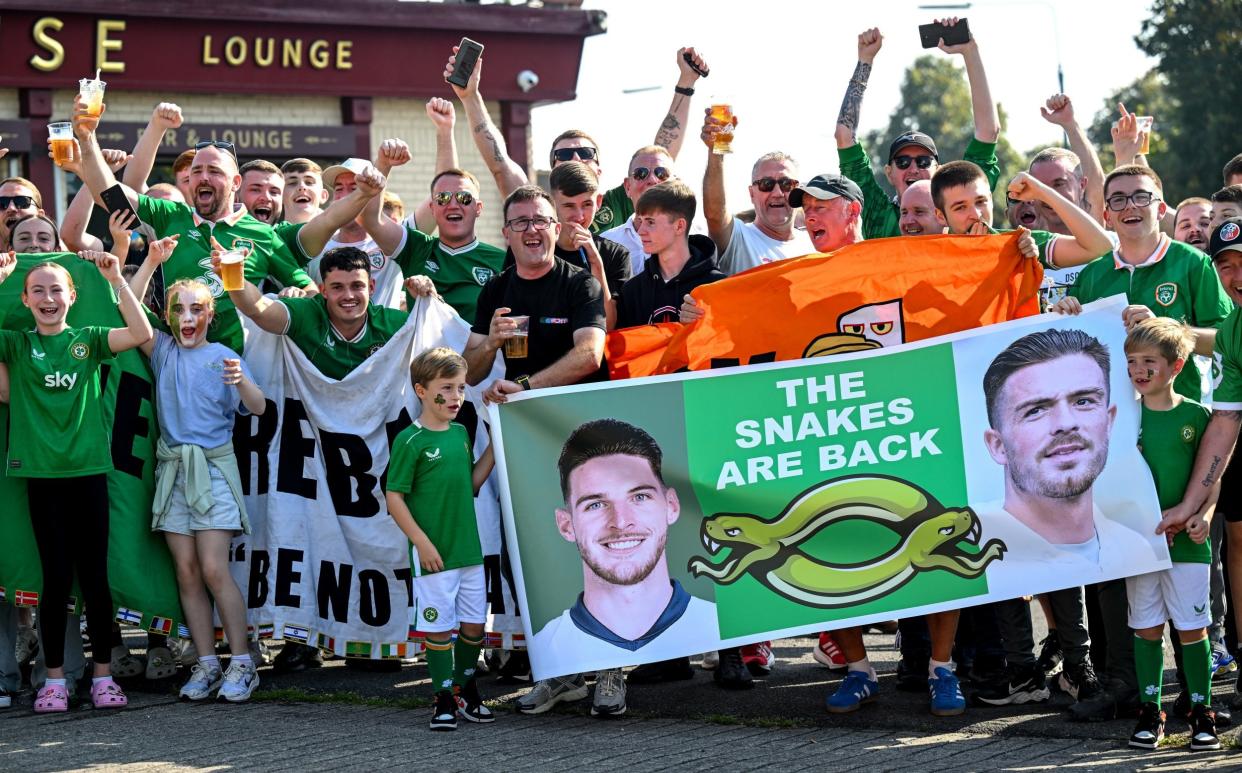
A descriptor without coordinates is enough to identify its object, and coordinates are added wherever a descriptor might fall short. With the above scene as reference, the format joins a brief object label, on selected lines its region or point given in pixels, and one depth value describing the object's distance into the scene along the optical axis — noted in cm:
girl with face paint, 812
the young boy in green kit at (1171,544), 648
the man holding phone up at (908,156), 874
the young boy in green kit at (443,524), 716
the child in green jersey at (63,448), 785
